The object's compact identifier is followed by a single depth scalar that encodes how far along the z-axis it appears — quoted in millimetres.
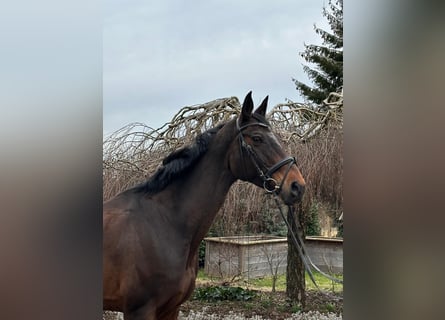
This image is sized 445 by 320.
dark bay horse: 1611
